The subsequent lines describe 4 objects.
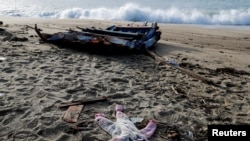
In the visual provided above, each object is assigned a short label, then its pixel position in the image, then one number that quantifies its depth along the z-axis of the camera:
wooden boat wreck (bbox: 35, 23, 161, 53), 5.68
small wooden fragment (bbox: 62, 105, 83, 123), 2.95
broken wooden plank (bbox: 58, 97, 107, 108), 3.27
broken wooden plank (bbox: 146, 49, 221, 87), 4.25
